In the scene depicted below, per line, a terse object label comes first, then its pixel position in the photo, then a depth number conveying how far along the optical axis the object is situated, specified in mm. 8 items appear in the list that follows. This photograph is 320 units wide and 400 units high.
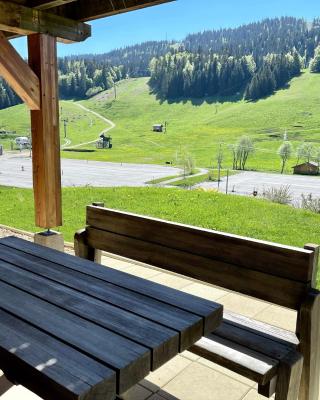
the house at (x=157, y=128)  99812
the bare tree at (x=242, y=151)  69250
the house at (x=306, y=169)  60656
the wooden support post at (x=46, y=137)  3580
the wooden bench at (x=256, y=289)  1738
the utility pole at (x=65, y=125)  96250
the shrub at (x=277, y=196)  14141
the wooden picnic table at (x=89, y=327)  1141
